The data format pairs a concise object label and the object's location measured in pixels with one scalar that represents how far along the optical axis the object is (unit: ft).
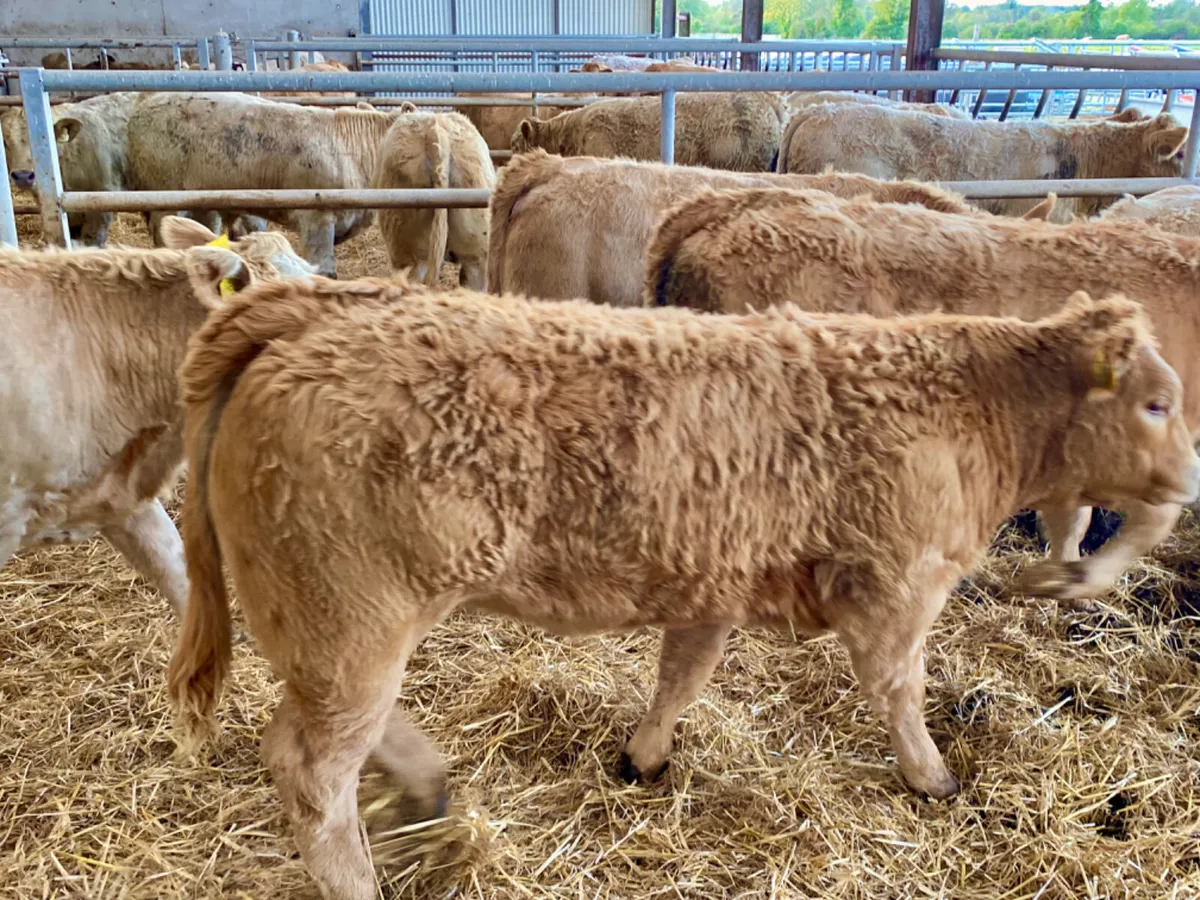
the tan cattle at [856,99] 27.20
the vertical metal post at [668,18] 75.31
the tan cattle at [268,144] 23.94
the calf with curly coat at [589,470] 5.97
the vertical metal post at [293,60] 40.42
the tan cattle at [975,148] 22.66
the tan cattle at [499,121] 35.14
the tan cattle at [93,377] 8.52
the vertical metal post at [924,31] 35.91
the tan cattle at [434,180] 20.04
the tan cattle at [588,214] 13.58
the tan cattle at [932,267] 10.33
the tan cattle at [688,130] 25.64
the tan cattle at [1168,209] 13.51
